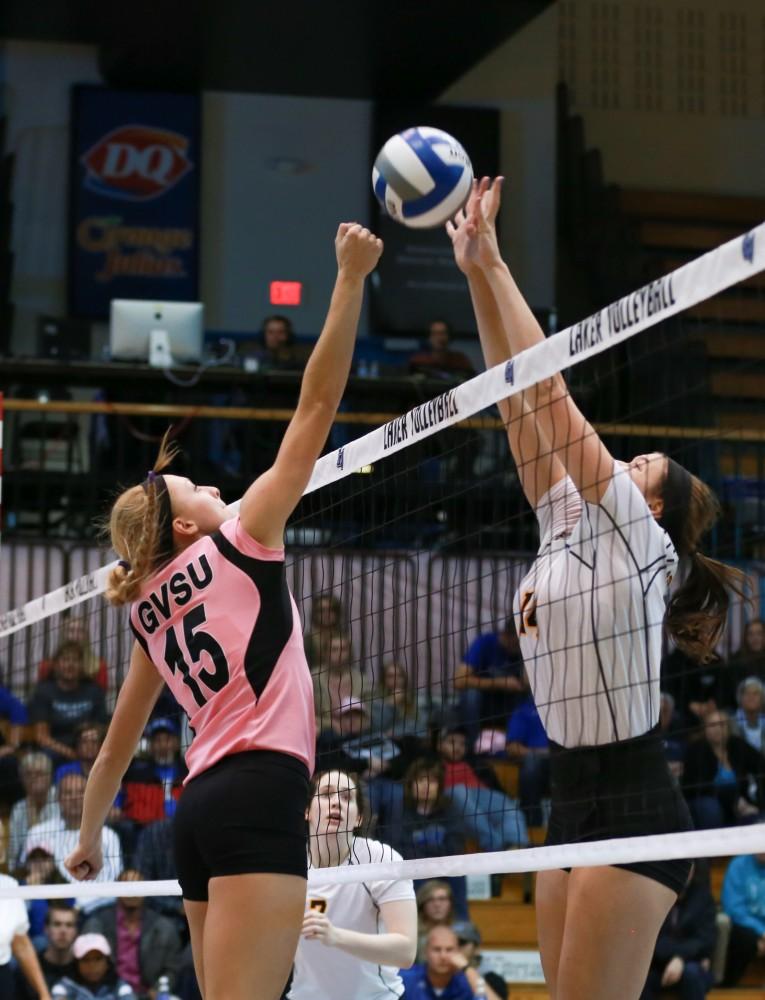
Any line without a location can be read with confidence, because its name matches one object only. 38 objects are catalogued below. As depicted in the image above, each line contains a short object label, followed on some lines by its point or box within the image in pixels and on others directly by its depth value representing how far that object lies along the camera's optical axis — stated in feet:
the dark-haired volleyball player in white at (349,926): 28.21
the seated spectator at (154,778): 46.90
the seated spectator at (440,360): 70.45
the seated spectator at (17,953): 45.21
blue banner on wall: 88.49
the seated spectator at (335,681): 50.10
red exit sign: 84.23
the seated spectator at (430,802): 38.54
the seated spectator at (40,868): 46.01
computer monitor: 65.10
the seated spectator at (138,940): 47.32
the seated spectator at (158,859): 41.96
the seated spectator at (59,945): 47.03
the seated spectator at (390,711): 54.74
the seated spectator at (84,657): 55.29
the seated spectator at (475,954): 46.52
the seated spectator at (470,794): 49.72
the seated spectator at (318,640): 50.48
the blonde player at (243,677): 17.78
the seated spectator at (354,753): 33.95
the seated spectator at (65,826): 47.49
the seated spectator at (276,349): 68.73
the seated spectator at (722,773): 52.46
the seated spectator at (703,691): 57.31
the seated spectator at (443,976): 44.71
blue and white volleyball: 22.86
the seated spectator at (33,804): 49.72
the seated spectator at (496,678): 56.13
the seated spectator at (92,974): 46.06
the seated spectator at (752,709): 55.20
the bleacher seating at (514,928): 52.50
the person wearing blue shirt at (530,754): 49.51
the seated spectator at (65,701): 54.19
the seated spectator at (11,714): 55.41
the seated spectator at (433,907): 47.66
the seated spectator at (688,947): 48.88
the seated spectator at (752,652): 57.19
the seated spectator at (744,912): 52.55
